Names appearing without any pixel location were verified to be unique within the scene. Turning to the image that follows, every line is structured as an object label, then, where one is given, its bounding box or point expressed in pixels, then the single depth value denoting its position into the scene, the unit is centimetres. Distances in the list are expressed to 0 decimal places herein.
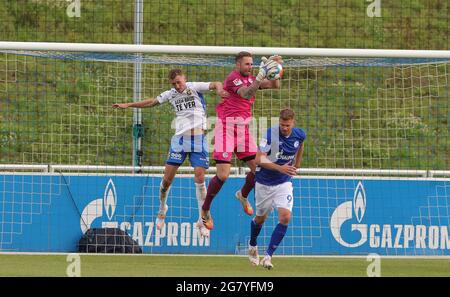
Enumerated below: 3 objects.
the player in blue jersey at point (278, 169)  1300
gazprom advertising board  1605
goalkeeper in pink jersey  1419
